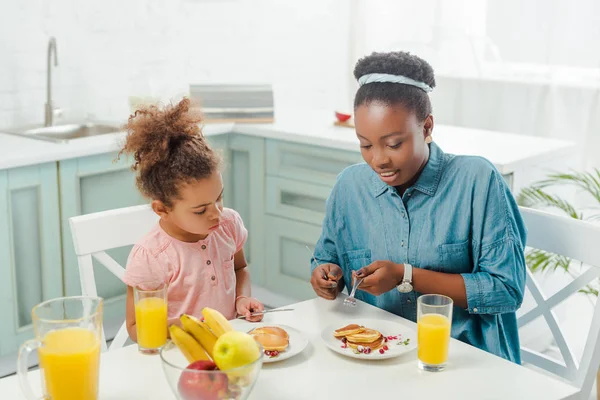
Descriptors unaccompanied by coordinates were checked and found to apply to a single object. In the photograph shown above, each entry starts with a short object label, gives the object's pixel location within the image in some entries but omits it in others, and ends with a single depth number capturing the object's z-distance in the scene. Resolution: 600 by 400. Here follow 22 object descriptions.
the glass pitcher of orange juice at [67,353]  1.13
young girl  1.58
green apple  1.08
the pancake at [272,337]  1.35
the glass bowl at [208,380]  1.04
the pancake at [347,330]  1.42
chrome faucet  3.19
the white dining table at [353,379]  1.22
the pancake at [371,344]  1.37
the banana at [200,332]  1.20
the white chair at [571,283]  1.57
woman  1.58
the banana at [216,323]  1.22
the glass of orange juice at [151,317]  1.32
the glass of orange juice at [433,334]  1.30
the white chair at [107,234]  1.73
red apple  1.04
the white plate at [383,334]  1.34
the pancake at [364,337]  1.38
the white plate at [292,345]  1.32
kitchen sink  3.21
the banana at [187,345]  1.17
